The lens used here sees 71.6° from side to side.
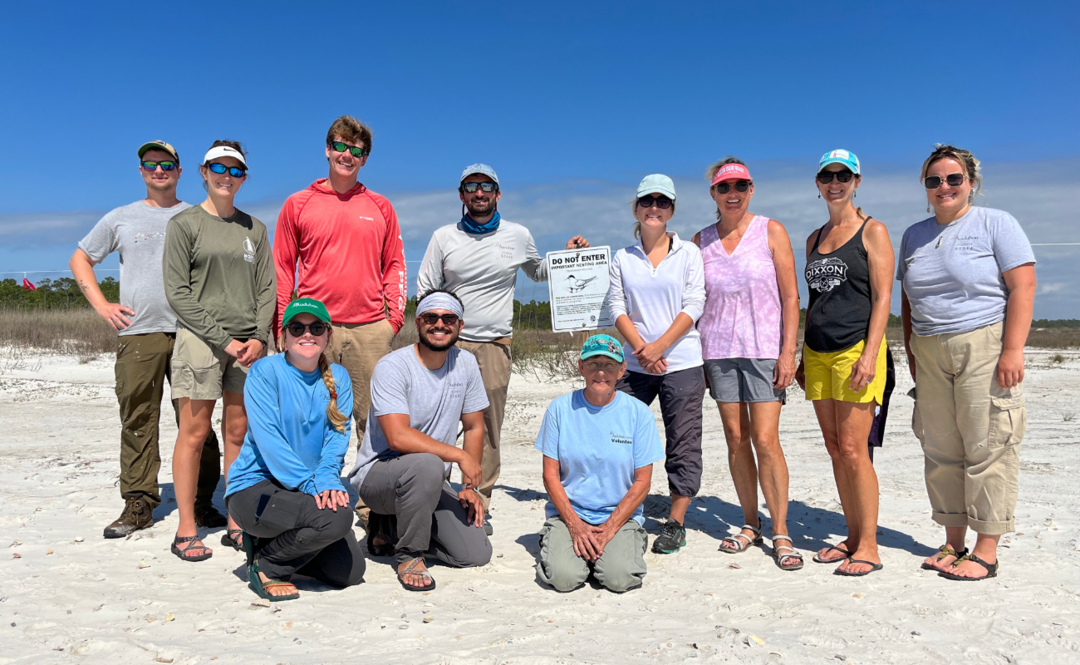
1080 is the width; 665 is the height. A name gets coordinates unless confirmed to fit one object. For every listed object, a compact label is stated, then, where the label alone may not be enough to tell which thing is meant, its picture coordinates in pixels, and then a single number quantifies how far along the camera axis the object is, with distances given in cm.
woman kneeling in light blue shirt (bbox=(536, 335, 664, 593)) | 400
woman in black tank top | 412
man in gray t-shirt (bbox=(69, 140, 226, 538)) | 470
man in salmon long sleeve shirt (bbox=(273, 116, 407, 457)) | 468
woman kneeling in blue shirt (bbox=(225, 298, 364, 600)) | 375
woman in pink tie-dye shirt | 445
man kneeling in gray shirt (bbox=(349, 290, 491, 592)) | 412
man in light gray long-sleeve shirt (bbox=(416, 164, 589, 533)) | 506
